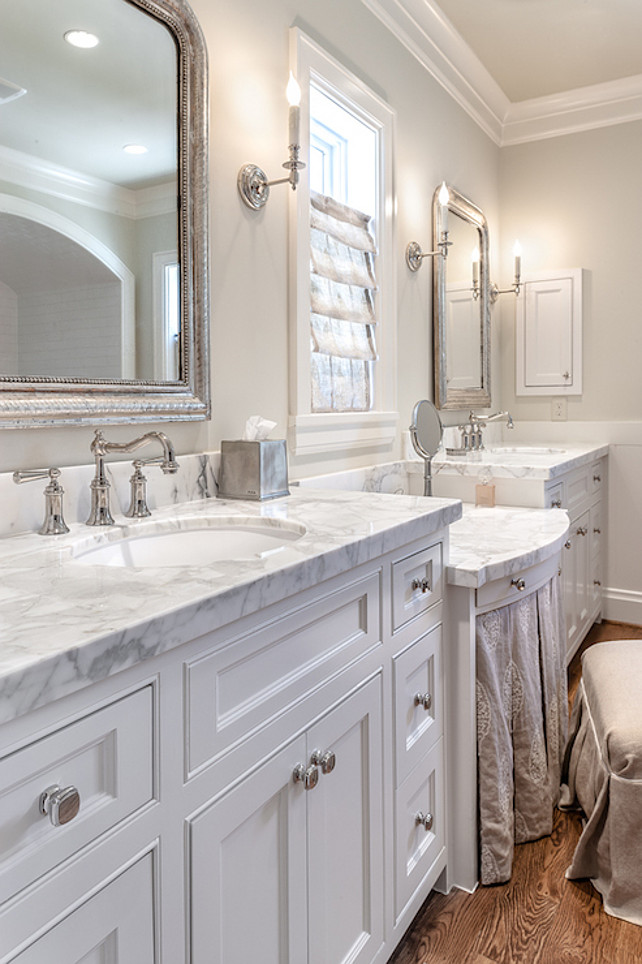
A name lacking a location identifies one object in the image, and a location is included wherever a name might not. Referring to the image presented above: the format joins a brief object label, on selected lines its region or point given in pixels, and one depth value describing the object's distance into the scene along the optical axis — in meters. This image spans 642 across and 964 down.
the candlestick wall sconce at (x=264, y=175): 1.58
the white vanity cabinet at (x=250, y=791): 0.62
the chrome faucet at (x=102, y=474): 1.24
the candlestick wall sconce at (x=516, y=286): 3.40
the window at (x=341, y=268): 1.97
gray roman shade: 2.12
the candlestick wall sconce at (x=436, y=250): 2.65
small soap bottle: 2.35
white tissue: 1.64
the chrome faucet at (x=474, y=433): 3.03
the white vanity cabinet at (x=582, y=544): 2.63
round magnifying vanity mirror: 2.21
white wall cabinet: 3.51
